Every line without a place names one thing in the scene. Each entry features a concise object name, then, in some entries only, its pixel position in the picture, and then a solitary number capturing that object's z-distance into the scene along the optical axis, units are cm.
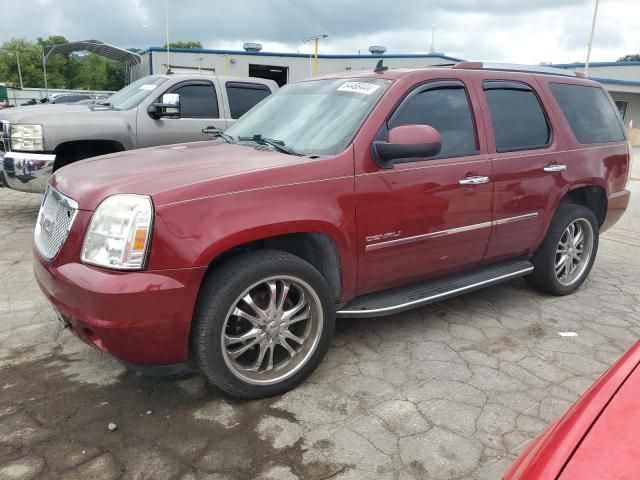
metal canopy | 2654
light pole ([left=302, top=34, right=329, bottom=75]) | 2164
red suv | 255
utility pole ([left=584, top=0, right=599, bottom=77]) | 2904
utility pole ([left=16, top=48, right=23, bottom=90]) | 7268
